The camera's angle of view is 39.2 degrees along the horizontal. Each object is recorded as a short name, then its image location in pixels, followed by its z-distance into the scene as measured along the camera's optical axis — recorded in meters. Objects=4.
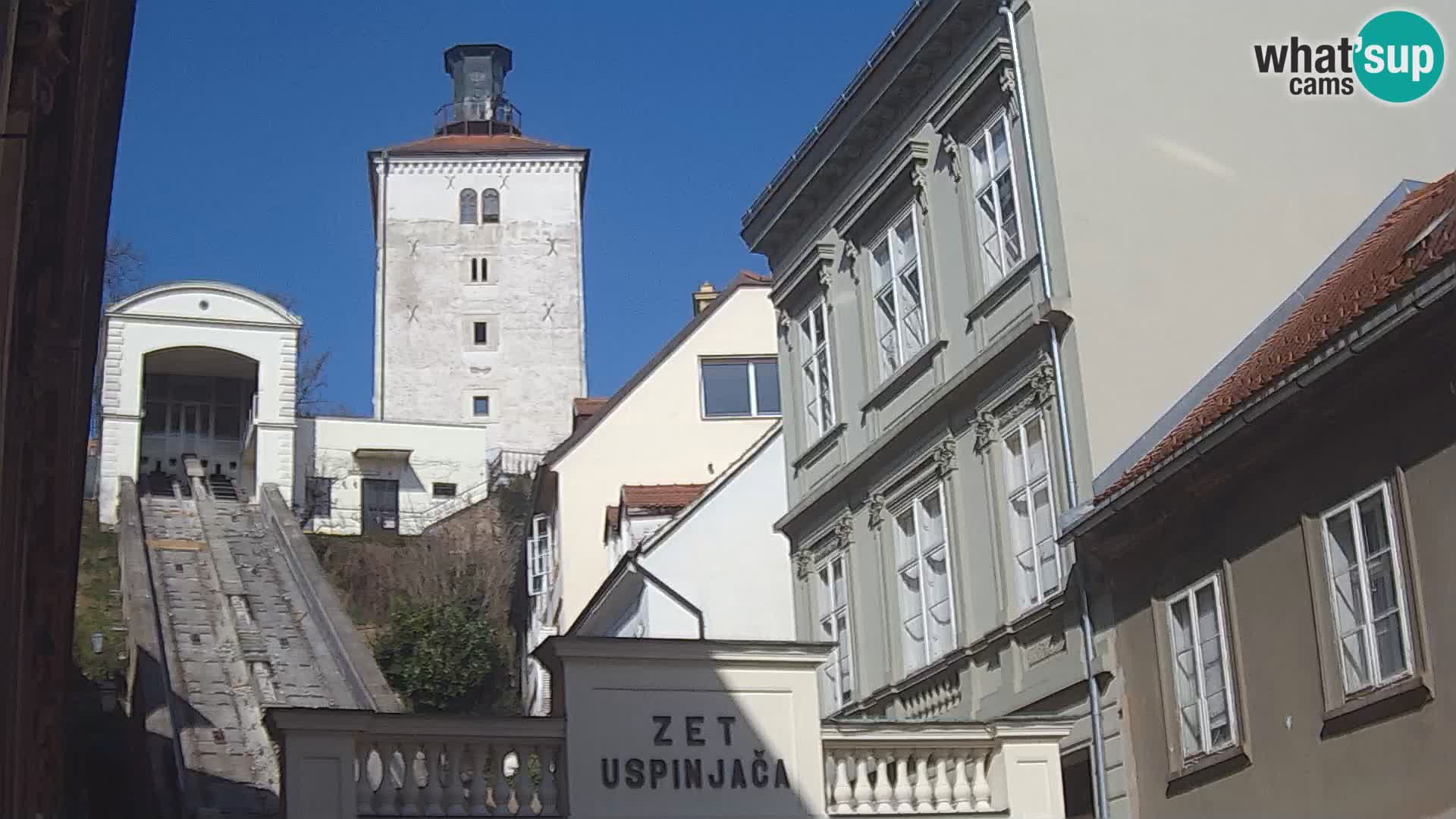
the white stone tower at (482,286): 76.94
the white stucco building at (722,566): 31.66
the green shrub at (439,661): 34.47
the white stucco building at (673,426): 39.81
